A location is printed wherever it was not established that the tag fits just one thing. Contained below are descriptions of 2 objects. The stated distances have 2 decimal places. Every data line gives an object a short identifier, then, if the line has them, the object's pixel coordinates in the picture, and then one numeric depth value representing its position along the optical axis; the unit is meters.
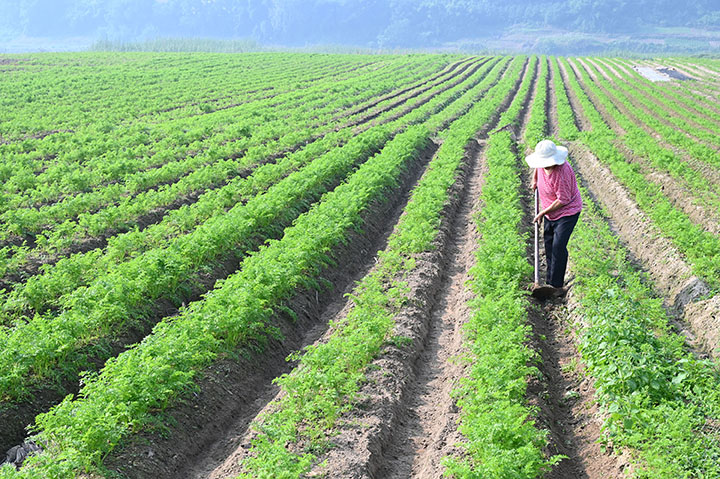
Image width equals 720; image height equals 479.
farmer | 9.25
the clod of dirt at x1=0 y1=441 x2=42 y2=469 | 6.27
